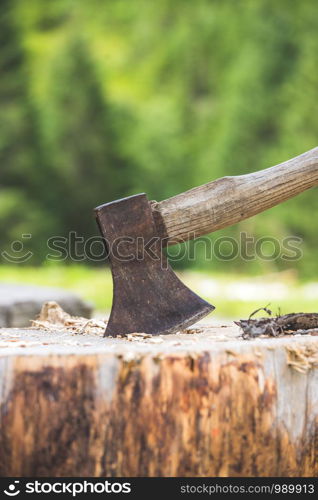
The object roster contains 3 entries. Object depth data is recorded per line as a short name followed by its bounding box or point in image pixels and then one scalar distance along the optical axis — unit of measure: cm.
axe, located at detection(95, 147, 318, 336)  418
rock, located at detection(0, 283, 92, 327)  721
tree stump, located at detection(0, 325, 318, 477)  324
